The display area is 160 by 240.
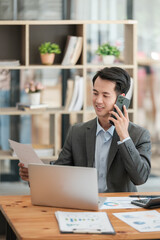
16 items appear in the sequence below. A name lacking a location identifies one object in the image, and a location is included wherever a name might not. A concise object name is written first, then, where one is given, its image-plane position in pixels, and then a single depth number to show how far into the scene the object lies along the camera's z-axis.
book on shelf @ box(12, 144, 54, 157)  6.30
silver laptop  2.93
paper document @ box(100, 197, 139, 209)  3.11
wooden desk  2.54
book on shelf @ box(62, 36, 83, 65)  6.25
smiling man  3.54
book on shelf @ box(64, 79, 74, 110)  6.28
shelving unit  6.17
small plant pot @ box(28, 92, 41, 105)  6.28
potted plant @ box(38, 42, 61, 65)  6.29
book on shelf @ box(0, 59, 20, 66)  6.14
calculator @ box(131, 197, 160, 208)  3.04
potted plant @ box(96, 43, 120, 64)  6.36
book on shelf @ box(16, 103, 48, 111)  6.24
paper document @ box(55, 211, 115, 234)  2.59
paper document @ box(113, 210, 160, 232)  2.67
